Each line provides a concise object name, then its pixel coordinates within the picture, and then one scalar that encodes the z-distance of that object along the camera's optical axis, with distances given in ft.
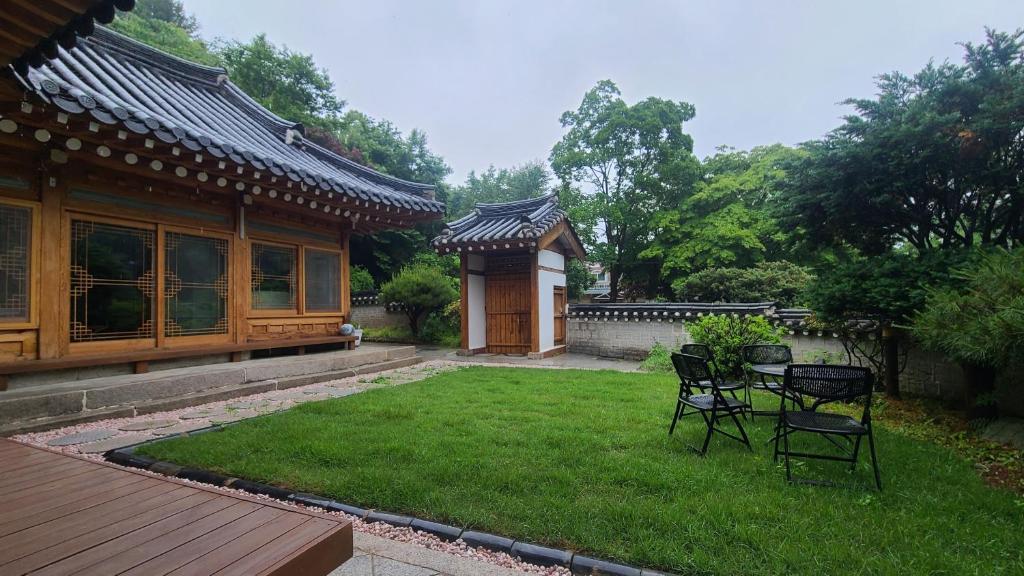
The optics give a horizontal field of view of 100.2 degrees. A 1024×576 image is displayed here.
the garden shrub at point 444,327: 38.60
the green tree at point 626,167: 50.42
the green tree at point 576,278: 51.37
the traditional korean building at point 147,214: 12.21
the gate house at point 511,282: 29.78
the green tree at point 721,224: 45.55
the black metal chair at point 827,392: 8.79
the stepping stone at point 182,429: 11.82
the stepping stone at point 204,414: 13.37
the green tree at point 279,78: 51.19
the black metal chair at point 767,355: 14.24
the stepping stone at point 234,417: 12.88
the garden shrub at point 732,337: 19.04
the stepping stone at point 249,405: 14.75
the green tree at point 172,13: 62.90
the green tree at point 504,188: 74.49
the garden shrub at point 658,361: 24.47
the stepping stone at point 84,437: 10.76
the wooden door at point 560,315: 34.06
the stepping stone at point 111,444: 10.30
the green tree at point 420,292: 38.17
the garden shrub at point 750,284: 36.78
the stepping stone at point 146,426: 12.13
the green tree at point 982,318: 9.45
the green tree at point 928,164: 12.91
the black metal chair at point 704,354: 11.94
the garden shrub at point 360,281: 47.19
